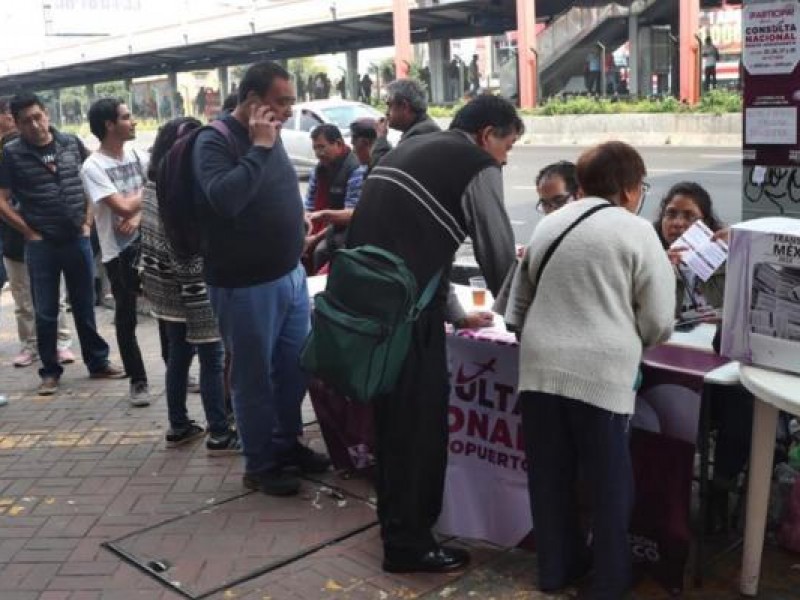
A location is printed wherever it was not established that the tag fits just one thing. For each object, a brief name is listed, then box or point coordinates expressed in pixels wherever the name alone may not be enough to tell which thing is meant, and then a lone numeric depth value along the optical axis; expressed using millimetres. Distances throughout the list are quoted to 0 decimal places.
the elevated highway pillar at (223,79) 45344
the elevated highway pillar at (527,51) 26844
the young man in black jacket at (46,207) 5492
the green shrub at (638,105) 19875
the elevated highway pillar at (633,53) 28094
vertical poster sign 3506
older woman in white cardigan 2729
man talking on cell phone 3600
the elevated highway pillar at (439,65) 34625
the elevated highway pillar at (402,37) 29094
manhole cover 3383
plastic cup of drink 3980
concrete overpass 27234
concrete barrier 19281
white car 17375
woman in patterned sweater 4336
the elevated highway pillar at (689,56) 23484
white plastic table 2701
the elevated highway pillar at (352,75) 37188
